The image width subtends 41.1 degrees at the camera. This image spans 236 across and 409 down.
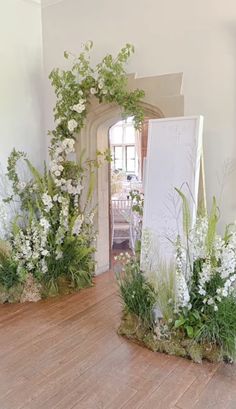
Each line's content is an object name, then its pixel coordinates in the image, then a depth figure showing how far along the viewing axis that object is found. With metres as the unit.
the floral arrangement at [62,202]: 3.75
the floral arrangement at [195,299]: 2.58
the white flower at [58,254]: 3.94
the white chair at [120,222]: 6.26
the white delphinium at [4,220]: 3.96
